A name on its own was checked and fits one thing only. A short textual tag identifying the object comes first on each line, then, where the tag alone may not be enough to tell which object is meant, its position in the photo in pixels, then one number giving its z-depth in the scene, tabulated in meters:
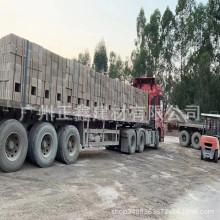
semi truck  5.75
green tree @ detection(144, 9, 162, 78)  36.91
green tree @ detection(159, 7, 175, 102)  35.59
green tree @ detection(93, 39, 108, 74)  59.62
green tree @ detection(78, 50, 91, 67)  68.81
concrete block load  5.72
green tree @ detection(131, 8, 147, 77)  37.97
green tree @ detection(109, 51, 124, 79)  60.91
